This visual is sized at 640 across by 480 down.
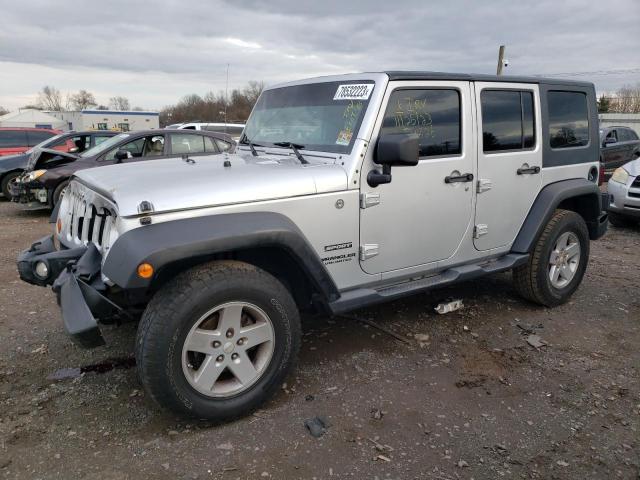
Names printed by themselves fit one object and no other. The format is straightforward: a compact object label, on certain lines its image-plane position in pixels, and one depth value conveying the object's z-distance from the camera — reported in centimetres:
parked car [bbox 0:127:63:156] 1313
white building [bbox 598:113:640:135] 3442
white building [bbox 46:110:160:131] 4153
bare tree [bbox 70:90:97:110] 9444
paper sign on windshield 327
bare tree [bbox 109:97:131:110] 9411
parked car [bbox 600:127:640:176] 1290
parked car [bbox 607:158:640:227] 774
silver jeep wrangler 255
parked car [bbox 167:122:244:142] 1706
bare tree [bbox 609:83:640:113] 5430
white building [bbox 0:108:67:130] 4991
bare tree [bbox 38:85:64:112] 10008
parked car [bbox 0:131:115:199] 1066
